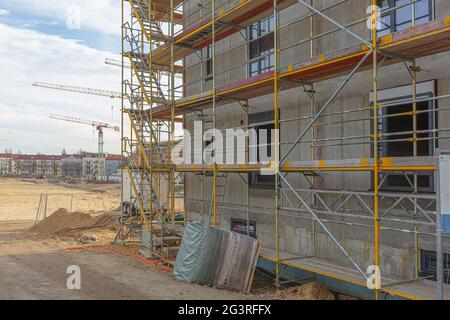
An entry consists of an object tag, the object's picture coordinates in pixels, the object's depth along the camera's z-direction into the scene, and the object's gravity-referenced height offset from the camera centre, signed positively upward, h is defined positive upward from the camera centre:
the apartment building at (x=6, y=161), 150.12 +2.99
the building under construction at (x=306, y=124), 7.61 +1.13
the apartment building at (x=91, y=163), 134.24 +2.00
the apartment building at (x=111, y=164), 124.64 +1.63
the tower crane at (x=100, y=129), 134.12 +13.83
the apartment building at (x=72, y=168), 117.03 +0.28
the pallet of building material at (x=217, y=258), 9.42 -2.16
